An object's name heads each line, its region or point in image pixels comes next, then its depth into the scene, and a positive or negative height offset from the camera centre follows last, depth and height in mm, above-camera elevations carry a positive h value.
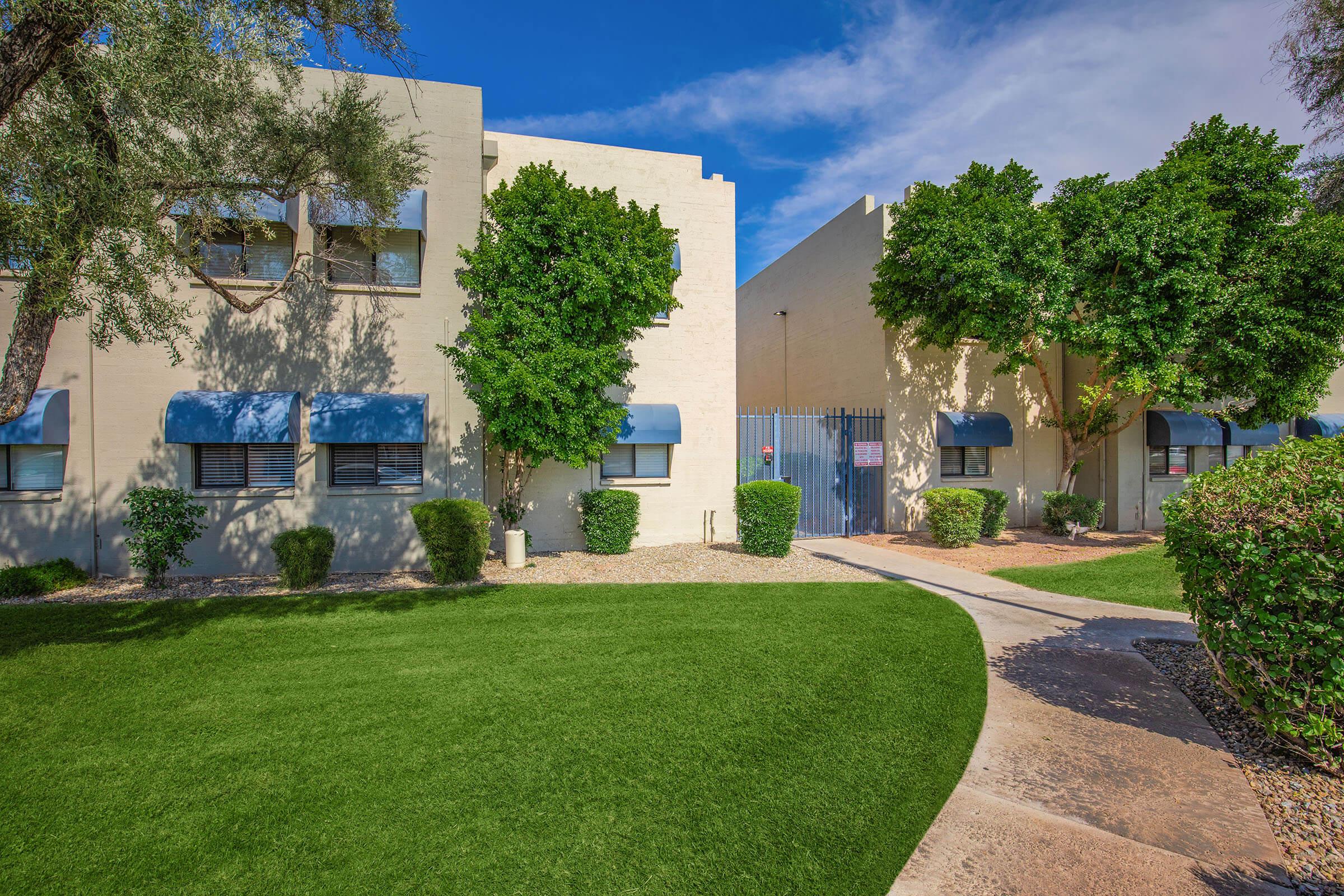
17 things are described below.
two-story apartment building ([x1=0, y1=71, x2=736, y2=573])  10023 +687
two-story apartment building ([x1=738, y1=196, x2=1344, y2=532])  15086 +840
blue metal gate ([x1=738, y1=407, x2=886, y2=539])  14320 -123
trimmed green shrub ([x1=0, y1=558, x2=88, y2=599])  9070 -1933
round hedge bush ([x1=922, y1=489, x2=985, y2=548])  12922 -1361
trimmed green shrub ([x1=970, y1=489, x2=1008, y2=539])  14297 -1477
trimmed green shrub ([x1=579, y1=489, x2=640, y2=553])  11883 -1301
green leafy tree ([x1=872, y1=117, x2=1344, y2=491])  11602 +3671
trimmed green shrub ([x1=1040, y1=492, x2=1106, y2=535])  14453 -1386
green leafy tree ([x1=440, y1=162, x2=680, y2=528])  9609 +2520
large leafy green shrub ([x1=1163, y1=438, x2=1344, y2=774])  3693 -903
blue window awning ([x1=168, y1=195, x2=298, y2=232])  8883 +4130
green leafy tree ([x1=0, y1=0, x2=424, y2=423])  5758 +3635
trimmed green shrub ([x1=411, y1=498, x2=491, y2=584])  9578 -1341
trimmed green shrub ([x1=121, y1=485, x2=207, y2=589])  9055 -1111
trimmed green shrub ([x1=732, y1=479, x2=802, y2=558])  11602 -1213
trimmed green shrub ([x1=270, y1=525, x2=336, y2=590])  9383 -1622
